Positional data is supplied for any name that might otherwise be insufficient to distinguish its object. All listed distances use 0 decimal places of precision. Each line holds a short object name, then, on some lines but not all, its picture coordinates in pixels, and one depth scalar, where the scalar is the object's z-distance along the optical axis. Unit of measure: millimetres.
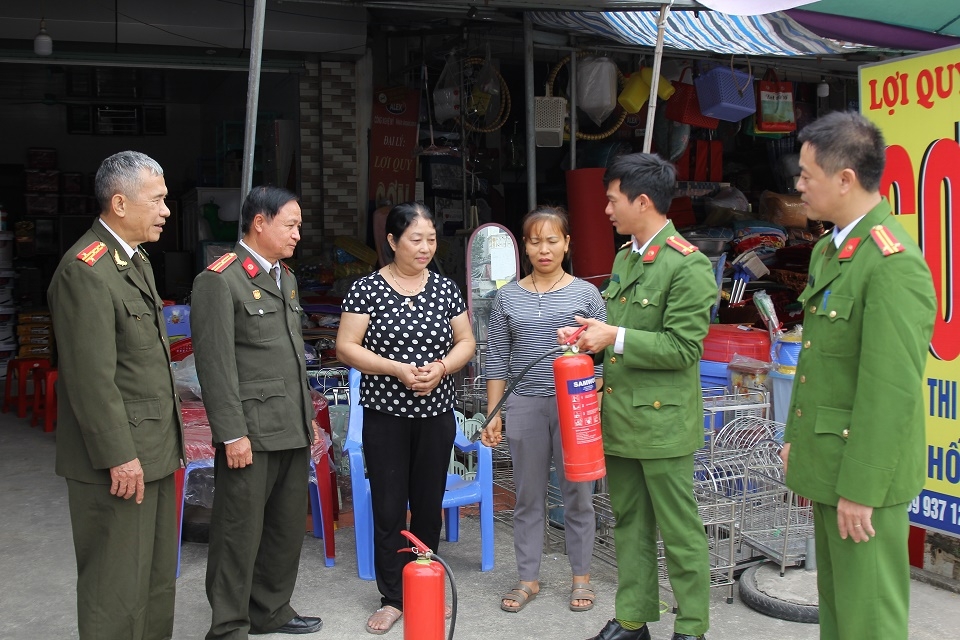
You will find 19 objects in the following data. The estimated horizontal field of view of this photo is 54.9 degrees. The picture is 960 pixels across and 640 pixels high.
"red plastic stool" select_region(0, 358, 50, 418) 8047
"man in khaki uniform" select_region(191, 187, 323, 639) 3391
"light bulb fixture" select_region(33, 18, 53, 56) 6988
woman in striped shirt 4066
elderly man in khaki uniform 2902
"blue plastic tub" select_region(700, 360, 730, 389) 5324
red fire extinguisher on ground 2662
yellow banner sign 4098
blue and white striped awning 6484
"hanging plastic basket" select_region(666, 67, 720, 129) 7961
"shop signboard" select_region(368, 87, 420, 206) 8664
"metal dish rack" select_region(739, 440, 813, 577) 4234
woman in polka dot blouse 3816
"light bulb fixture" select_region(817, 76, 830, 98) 8922
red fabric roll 7164
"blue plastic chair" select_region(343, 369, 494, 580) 4320
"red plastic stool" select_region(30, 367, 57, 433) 7590
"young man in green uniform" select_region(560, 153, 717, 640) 3238
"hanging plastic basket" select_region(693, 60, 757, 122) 7629
